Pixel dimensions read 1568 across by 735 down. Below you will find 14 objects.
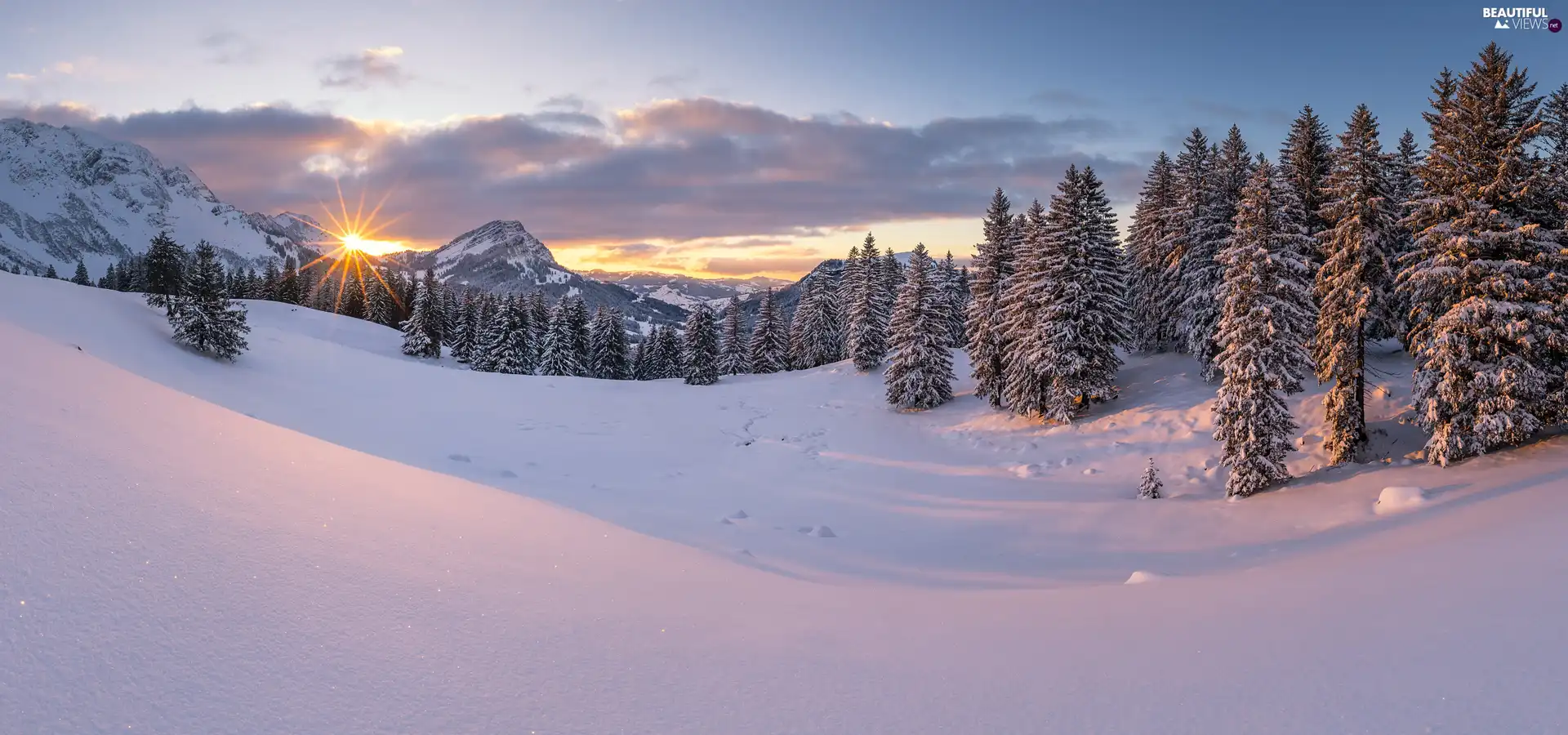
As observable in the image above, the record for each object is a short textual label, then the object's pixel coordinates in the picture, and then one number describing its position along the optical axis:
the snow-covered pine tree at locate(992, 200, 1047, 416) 31.91
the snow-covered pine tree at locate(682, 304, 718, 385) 54.31
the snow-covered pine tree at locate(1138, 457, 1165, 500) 21.31
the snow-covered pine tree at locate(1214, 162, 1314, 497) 20.62
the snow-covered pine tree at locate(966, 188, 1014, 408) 36.81
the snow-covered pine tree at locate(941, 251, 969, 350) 59.88
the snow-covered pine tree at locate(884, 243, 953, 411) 38.94
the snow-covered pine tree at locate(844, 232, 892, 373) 50.84
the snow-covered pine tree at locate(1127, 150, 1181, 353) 39.00
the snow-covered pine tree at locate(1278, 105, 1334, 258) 28.20
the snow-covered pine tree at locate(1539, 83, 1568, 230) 19.34
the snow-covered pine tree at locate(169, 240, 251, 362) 28.45
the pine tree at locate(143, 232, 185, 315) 31.29
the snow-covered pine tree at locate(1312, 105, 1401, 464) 21.66
